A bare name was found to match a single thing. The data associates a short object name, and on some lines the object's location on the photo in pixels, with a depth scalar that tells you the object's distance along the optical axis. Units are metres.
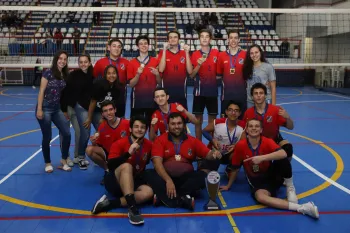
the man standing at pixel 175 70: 5.73
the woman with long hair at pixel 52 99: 5.41
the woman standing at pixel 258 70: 5.44
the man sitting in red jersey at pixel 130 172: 4.20
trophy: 4.17
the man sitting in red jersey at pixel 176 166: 4.41
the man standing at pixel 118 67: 5.76
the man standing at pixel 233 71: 5.69
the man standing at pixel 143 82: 5.70
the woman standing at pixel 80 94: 5.69
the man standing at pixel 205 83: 5.82
